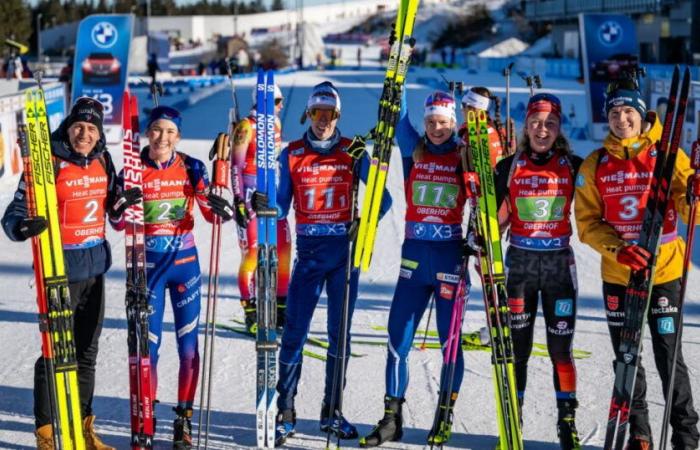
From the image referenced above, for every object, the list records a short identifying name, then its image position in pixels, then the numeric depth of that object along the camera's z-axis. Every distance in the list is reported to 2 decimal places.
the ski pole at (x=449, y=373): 5.00
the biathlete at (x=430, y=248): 5.10
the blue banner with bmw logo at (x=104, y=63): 19.39
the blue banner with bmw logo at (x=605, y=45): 18.81
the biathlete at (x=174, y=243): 5.00
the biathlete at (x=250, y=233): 6.99
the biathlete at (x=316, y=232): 5.26
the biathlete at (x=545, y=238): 4.84
